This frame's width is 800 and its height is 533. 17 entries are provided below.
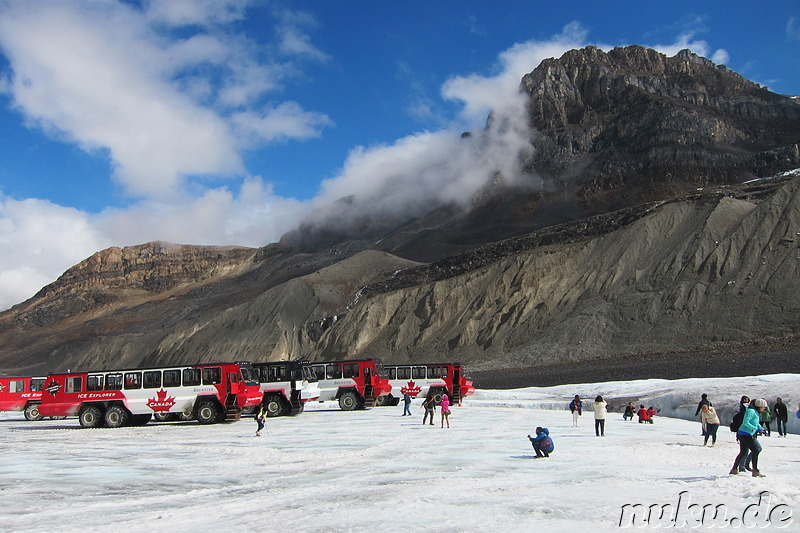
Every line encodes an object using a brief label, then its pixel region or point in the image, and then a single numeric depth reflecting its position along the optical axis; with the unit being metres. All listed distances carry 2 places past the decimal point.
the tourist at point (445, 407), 24.48
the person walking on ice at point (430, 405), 25.47
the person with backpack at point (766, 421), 19.91
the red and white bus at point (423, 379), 39.50
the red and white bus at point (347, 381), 34.72
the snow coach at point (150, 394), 27.30
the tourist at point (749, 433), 12.12
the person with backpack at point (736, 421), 14.66
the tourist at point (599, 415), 20.56
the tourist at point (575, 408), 24.67
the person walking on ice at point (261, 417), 21.95
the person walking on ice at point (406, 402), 30.61
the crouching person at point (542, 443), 15.77
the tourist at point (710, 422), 18.27
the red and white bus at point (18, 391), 41.66
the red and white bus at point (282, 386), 32.09
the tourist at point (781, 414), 21.89
